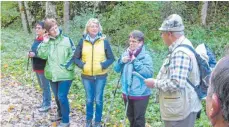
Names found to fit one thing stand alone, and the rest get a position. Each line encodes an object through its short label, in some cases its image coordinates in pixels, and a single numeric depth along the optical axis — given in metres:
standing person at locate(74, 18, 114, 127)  5.31
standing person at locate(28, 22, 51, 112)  6.05
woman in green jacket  5.59
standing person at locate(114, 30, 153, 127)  4.71
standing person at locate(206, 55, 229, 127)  1.19
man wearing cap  3.56
